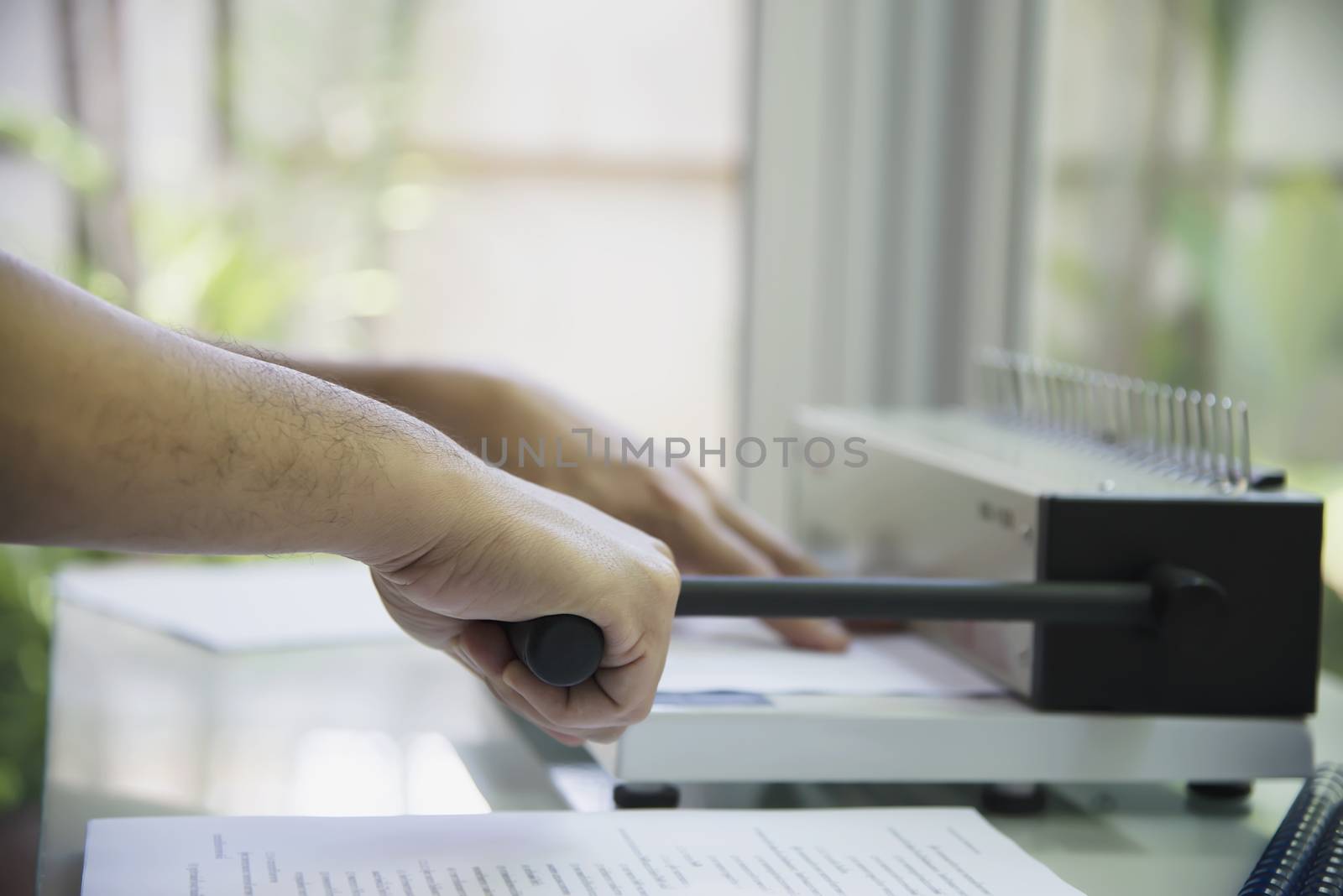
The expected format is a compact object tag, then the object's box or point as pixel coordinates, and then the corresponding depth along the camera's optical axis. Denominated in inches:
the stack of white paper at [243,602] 82.7
